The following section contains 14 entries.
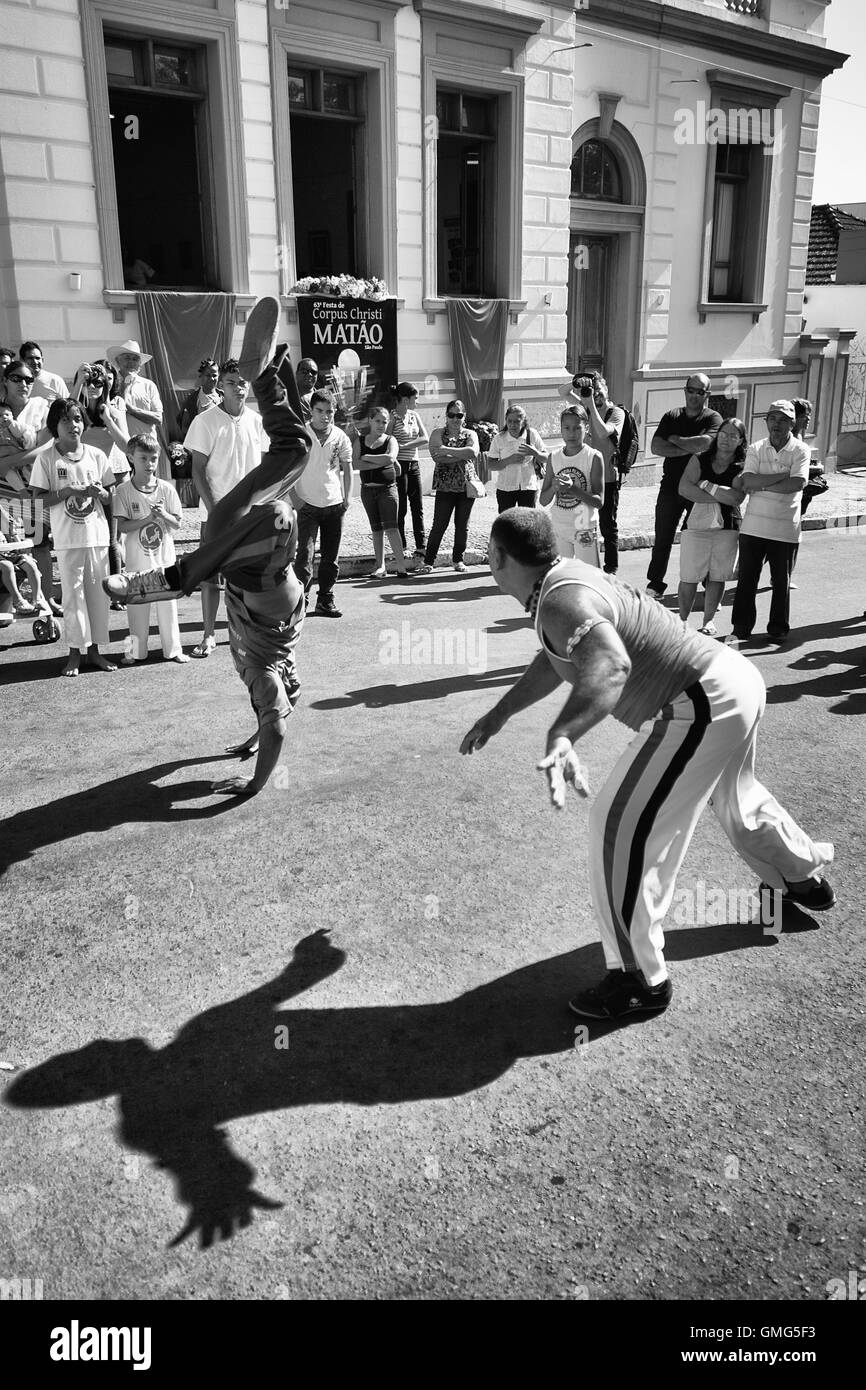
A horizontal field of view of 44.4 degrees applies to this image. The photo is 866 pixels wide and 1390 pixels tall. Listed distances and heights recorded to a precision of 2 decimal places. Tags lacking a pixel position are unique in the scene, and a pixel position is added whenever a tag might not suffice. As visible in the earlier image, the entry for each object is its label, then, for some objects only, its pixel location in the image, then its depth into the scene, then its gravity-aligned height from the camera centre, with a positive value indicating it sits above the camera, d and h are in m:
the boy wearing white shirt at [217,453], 8.62 -0.80
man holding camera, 10.23 -0.77
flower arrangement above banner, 14.62 +0.85
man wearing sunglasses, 9.87 -0.86
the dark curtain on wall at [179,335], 13.22 +0.18
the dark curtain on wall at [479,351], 16.22 -0.01
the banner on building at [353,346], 14.74 +0.06
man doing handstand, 5.01 -0.99
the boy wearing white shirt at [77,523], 8.06 -1.27
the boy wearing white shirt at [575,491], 8.69 -1.12
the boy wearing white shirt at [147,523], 8.12 -1.27
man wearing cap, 8.88 -1.35
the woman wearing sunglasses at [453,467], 11.91 -1.25
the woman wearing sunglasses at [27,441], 9.29 -0.76
